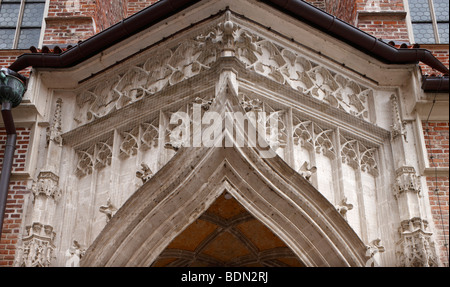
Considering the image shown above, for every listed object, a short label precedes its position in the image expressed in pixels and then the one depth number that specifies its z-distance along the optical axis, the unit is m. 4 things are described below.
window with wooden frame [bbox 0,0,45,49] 12.66
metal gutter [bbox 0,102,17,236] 9.16
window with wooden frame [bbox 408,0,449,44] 12.48
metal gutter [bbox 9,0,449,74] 10.06
